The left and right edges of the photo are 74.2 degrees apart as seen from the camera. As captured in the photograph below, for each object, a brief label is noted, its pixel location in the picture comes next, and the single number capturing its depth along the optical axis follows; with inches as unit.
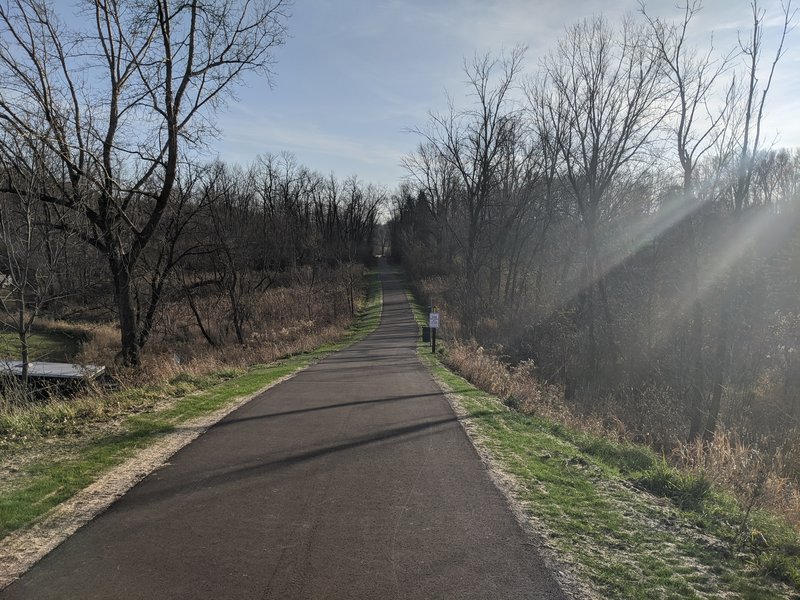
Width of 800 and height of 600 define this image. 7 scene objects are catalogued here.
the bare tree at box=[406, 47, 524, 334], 1259.8
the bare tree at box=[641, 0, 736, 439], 621.9
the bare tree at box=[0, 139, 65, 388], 406.0
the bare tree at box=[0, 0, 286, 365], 562.3
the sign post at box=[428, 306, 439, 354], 861.8
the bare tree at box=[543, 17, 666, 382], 874.1
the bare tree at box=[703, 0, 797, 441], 506.9
